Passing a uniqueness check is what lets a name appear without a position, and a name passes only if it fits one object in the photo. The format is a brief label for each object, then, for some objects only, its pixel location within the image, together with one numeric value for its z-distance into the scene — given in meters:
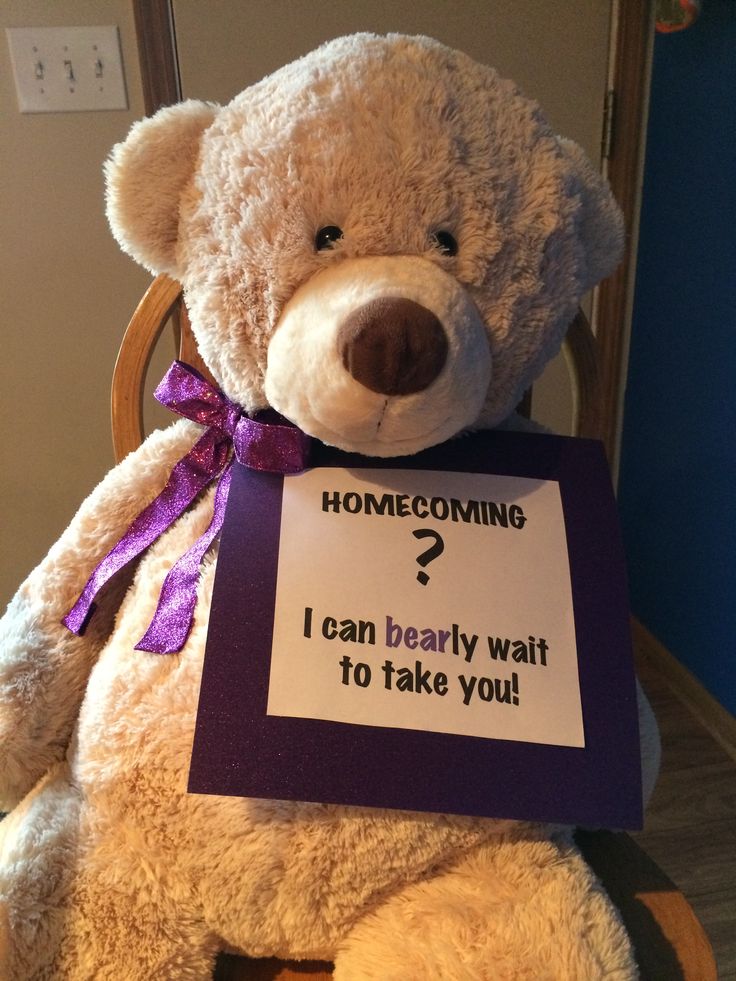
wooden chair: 0.54
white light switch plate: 1.05
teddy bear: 0.44
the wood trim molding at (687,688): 1.39
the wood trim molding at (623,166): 1.24
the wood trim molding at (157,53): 1.06
